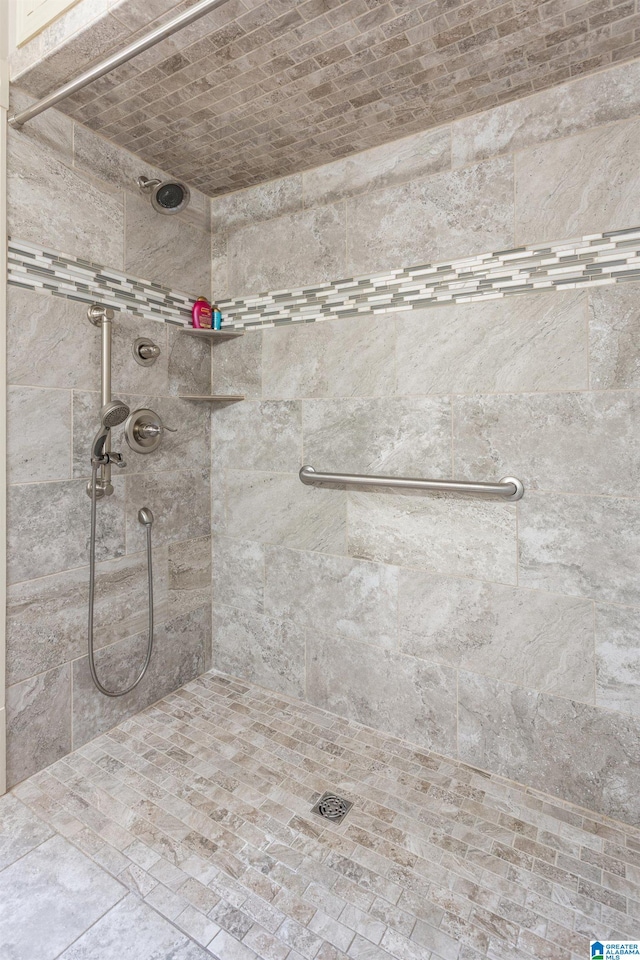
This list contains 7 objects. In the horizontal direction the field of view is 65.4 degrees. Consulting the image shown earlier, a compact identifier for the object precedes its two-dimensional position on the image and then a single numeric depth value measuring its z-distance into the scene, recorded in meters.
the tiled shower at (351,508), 1.24
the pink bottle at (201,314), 2.08
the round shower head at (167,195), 1.73
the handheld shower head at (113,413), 1.59
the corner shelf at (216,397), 2.03
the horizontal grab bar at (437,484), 1.51
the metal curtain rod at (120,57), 1.05
